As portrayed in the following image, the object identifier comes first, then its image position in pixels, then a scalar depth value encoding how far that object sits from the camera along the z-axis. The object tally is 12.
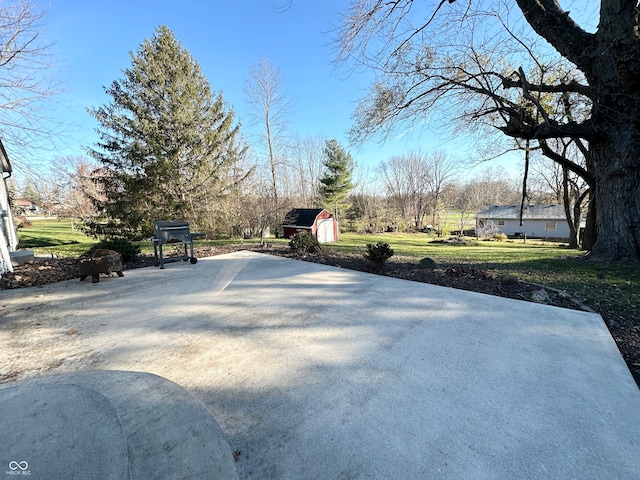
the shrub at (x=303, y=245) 6.98
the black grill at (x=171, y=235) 5.44
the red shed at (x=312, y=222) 16.42
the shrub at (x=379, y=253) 5.18
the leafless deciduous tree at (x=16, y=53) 5.50
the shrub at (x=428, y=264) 5.38
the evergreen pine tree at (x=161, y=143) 11.94
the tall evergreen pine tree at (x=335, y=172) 24.52
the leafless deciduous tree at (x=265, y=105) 13.48
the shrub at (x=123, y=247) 5.51
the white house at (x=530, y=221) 29.31
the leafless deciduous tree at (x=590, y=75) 5.06
